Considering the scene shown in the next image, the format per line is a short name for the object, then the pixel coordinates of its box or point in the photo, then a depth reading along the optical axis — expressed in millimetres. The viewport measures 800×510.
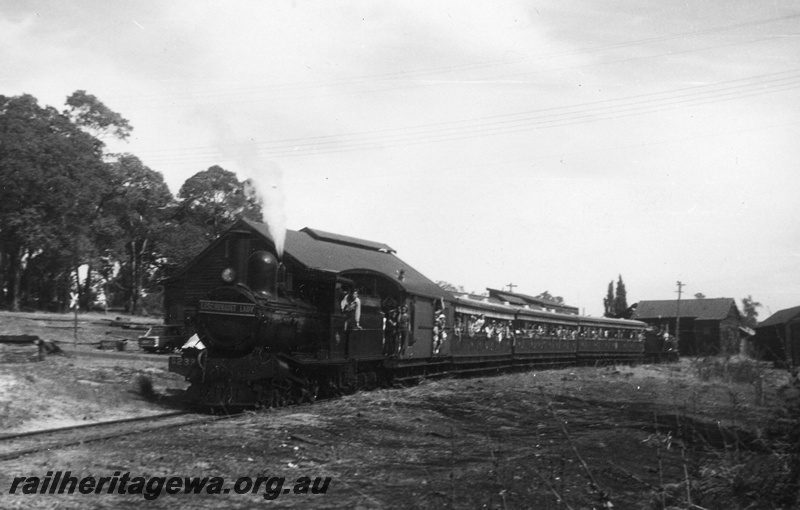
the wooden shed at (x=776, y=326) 38125
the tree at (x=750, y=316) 96275
